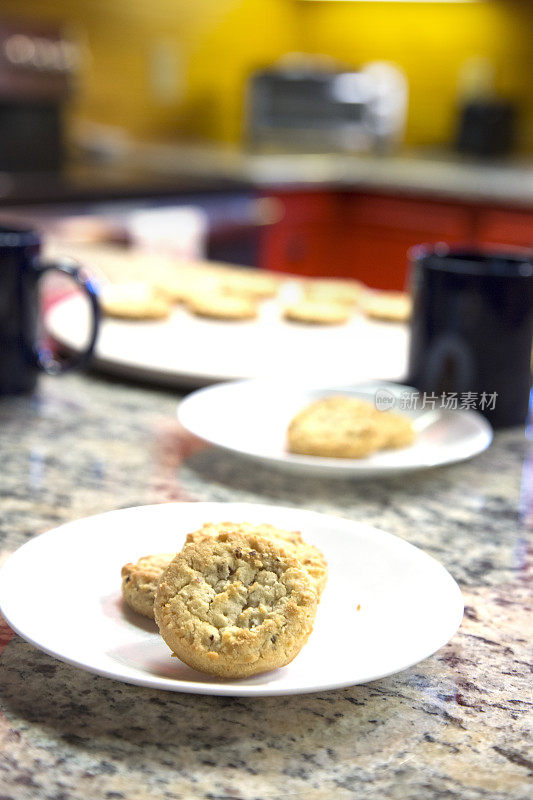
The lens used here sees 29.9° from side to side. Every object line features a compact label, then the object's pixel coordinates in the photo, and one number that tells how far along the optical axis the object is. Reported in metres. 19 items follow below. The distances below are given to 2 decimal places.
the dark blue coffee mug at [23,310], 0.98
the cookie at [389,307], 1.34
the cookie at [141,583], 0.56
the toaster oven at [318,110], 3.89
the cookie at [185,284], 1.40
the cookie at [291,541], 0.56
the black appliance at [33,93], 2.96
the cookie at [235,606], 0.49
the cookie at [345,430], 0.86
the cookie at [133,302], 1.27
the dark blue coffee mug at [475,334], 0.99
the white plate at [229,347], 1.11
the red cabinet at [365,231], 3.31
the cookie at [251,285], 1.46
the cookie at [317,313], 1.31
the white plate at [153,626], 0.50
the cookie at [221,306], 1.30
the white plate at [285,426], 0.82
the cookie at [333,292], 1.43
